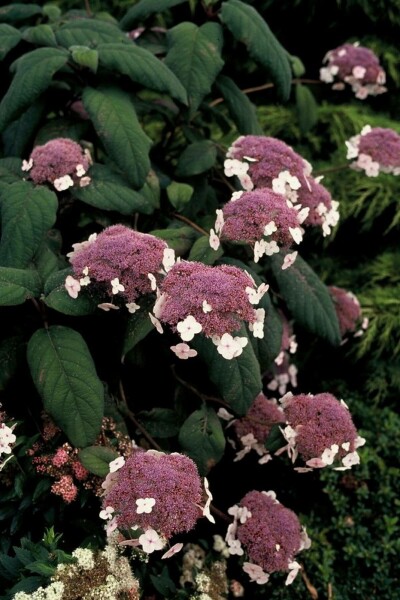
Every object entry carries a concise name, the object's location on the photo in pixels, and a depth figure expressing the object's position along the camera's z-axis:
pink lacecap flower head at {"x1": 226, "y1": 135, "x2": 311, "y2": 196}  1.65
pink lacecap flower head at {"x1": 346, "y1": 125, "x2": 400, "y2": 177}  1.79
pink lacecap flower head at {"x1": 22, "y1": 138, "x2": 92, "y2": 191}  1.64
